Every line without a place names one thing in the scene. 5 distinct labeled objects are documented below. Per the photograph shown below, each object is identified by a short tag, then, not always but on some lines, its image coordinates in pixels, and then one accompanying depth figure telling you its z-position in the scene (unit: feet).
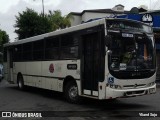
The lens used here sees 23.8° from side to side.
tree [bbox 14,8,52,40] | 159.53
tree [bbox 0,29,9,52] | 275.49
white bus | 40.60
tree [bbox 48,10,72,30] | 193.47
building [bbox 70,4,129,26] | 231.71
